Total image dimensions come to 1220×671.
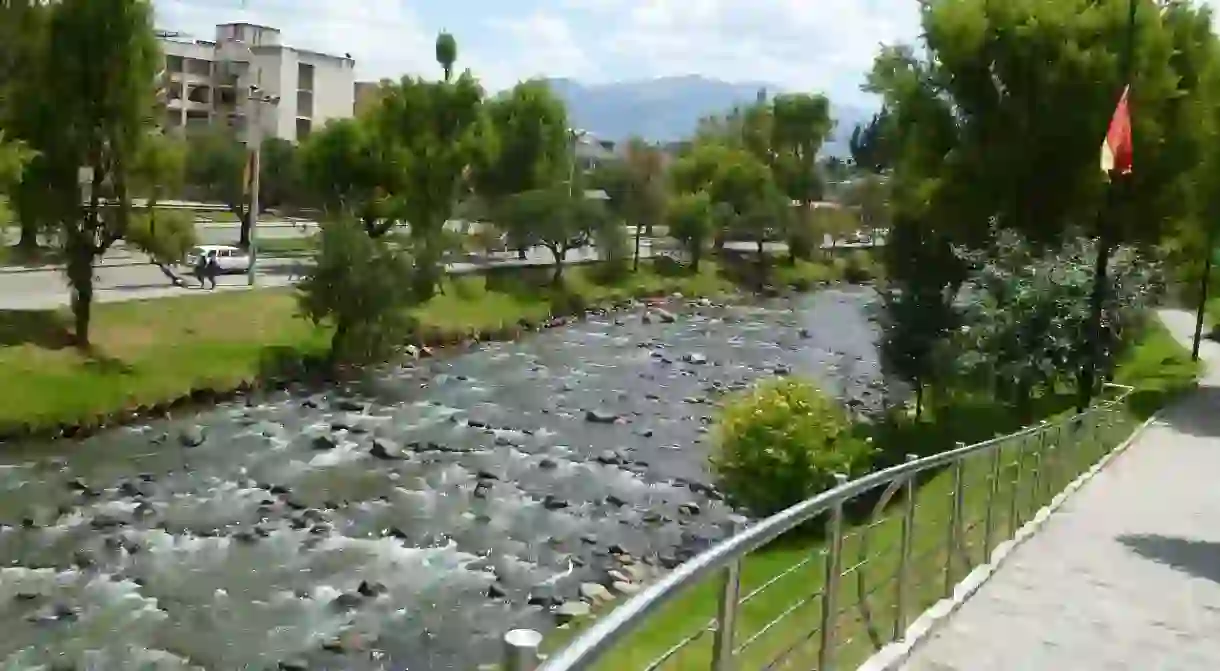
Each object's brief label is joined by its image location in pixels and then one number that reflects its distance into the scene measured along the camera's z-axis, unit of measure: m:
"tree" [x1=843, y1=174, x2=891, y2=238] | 74.88
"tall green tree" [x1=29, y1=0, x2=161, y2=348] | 28.44
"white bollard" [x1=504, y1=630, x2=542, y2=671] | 2.34
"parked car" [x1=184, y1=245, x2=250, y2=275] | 43.56
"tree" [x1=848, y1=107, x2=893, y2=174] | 29.77
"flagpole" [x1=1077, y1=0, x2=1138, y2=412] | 20.59
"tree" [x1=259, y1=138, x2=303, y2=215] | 67.25
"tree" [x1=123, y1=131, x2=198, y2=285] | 29.70
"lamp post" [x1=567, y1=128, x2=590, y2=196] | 57.42
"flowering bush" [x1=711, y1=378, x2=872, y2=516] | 18.19
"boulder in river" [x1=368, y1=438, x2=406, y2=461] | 24.67
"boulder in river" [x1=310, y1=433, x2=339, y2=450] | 25.31
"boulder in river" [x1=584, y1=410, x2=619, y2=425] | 29.52
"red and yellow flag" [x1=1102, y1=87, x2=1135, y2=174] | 18.66
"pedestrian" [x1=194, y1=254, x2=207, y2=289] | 40.66
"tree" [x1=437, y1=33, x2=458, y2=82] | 59.45
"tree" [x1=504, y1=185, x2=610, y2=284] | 53.69
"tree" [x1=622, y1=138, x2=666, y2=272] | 66.88
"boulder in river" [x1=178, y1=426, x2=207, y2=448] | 24.75
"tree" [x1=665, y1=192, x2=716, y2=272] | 62.66
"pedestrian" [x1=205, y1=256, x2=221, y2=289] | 40.25
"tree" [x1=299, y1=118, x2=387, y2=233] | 45.94
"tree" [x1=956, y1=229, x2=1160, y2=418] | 22.44
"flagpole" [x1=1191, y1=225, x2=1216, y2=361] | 32.00
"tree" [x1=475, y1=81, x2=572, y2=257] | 60.53
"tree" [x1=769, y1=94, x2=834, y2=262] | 78.56
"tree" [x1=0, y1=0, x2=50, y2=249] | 27.32
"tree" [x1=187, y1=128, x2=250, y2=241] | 62.62
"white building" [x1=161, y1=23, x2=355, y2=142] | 79.06
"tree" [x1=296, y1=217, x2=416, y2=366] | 33.53
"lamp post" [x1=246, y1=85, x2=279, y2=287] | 40.53
